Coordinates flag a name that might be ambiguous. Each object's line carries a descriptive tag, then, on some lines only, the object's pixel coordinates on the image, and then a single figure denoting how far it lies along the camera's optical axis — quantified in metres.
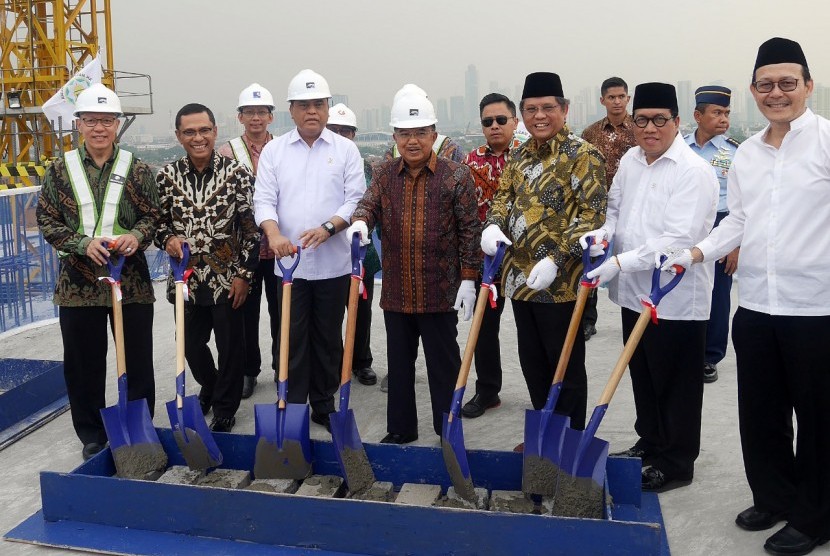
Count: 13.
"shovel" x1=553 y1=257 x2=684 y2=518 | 2.84
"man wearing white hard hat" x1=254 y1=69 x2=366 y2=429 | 4.00
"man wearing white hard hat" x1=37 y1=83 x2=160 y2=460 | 3.65
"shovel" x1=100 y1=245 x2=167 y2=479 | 3.36
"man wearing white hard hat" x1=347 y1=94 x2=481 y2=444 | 3.54
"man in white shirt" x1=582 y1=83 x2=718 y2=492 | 3.12
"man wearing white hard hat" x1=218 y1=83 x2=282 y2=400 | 4.71
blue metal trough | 2.60
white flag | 8.46
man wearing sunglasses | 4.18
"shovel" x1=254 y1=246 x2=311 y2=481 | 3.32
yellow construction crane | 17.97
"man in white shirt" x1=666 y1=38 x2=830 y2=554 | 2.63
